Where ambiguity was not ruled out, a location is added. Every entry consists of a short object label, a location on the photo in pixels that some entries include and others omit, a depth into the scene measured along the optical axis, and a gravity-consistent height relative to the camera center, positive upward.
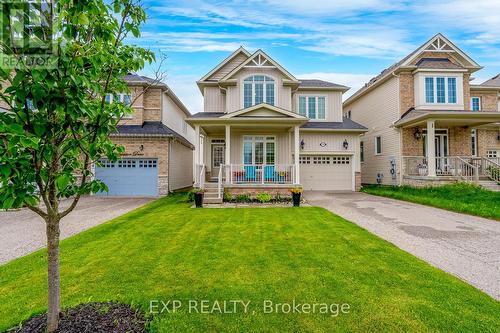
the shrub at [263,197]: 12.09 -1.21
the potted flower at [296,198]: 11.27 -1.15
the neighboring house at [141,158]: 15.27 +0.78
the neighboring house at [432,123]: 14.83 +2.87
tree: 1.85 +0.58
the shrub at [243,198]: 12.24 -1.26
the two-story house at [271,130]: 12.90 +2.39
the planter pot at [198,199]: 10.98 -1.17
